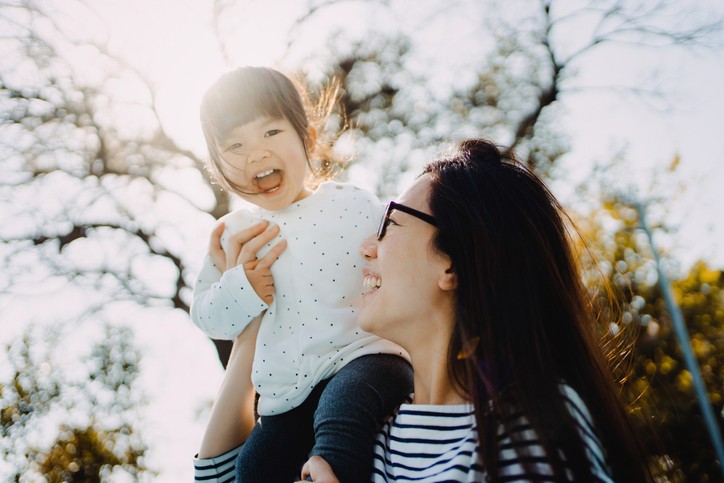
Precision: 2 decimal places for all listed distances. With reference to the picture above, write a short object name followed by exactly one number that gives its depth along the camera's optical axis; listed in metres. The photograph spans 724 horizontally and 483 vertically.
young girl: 0.76
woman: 0.60
